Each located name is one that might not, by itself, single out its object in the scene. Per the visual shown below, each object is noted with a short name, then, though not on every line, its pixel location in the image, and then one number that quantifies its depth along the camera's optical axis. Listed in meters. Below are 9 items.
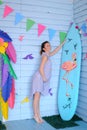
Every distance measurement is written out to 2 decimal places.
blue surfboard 3.54
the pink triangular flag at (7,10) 3.45
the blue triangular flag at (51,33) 3.77
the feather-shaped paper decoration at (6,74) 3.21
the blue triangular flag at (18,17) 3.53
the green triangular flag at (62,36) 3.83
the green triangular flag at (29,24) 3.60
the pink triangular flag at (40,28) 3.69
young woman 3.40
